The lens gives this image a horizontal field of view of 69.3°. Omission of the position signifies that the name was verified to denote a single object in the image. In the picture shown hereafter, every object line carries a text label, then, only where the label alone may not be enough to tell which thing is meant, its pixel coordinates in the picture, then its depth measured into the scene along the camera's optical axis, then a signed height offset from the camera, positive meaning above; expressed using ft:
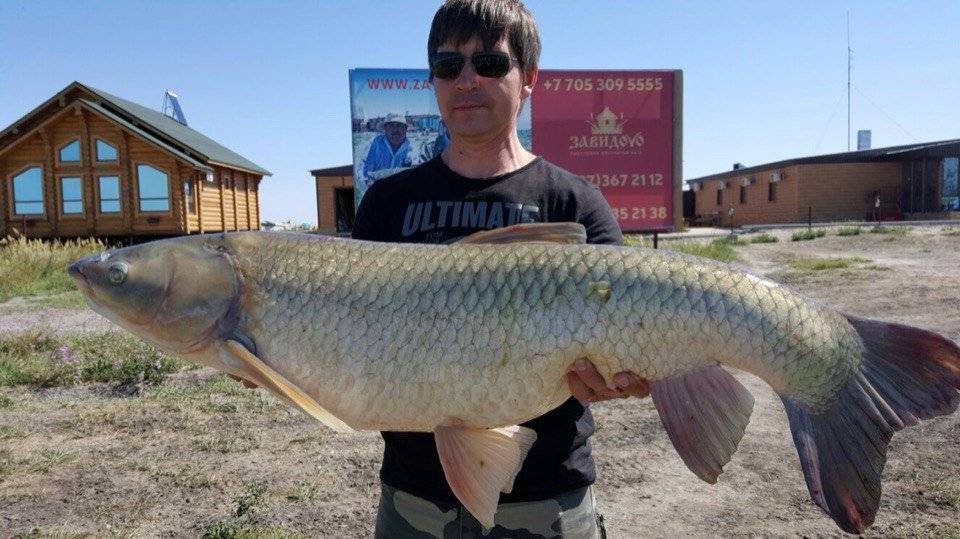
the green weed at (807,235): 79.35 -1.85
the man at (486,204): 8.39 +0.28
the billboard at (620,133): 45.88 +5.99
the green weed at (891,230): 74.93 -1.41
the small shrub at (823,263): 51.60 -3.41
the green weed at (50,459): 16.39 -5.44
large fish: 7.27 -1.37
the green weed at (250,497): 14.15 -5.68
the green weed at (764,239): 80.79 -2.23
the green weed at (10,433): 18.42 -5.29
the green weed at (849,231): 78.16 -1.47
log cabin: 85.20 +7.31
